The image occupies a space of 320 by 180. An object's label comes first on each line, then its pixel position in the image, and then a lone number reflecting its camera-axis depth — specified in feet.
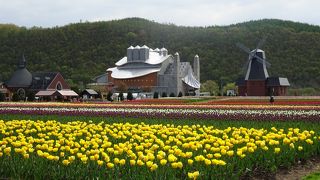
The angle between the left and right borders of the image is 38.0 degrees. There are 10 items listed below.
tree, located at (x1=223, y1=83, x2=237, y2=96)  269.07
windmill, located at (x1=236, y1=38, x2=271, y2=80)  217.15
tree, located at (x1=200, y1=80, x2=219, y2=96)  282.32
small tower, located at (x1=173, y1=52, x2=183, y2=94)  267.39
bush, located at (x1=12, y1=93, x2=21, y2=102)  164.40
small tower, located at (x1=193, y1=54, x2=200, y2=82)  284.04
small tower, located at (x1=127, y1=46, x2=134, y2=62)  299.38
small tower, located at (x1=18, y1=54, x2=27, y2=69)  233.96
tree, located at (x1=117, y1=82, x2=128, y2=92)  266.22
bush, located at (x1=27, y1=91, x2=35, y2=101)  167.32
